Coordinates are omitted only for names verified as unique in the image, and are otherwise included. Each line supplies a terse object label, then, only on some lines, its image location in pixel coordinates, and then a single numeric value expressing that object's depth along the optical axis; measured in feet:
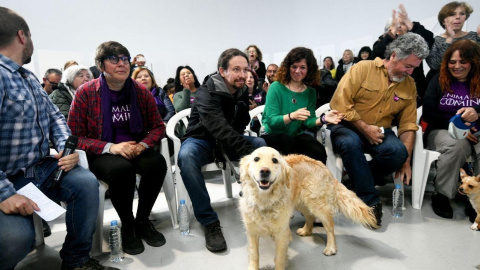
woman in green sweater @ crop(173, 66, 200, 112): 12.50
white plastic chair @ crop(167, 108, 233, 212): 7.74
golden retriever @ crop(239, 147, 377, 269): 5.44
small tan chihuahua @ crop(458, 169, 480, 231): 7.22
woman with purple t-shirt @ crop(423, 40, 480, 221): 8.06
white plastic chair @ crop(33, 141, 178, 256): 6.46
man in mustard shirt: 7.87
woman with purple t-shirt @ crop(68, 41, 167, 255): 6.60
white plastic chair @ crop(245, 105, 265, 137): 10.50
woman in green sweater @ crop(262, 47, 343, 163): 8.05
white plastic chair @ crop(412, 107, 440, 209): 8.50
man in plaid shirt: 4.54
